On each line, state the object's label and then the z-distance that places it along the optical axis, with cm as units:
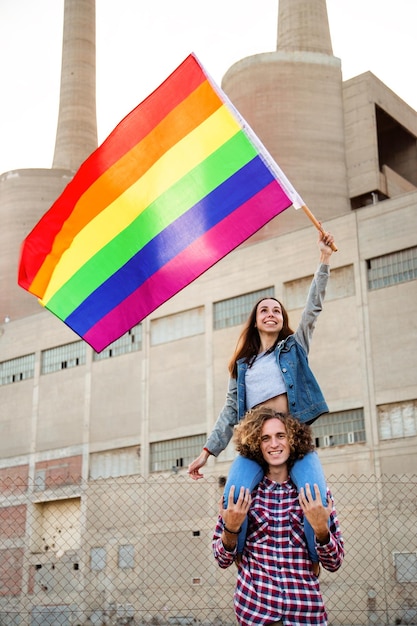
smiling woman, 484
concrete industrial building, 2812
